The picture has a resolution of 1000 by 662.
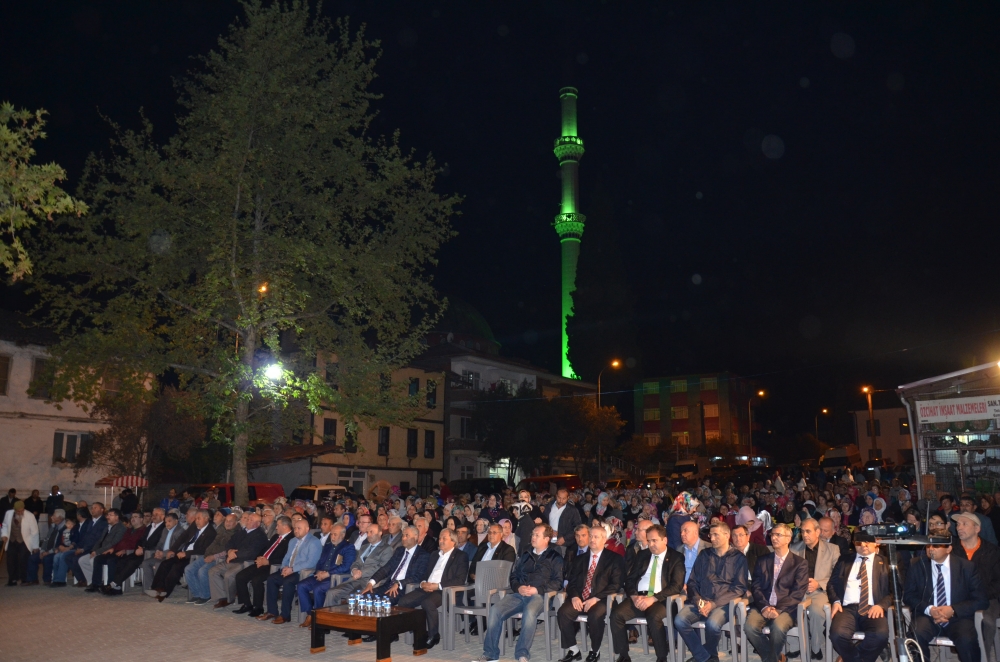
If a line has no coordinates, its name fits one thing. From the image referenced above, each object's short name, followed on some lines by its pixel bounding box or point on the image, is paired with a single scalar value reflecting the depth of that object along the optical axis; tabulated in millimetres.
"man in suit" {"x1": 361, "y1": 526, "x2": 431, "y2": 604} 9922
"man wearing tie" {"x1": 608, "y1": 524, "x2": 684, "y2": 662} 7965
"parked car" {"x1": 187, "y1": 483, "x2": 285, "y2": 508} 22234
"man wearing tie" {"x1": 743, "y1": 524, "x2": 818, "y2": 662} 7398
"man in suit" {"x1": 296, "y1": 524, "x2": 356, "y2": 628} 10383
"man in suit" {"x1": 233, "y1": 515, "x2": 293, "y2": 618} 11016
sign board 14562
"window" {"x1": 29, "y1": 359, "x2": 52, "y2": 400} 28422
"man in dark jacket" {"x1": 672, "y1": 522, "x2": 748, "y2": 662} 7719
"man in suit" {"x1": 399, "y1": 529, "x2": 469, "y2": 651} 9203
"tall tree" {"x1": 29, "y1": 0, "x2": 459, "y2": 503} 16797
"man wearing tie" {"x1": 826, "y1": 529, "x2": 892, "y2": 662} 7145
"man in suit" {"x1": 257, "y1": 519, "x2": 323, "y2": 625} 10562
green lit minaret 78438
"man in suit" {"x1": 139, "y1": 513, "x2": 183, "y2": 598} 13086
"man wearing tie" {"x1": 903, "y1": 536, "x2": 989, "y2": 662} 7035
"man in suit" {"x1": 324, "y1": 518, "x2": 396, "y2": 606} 10133
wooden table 7988
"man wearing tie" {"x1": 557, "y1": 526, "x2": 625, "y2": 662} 8250
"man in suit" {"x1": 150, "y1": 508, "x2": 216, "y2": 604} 12523
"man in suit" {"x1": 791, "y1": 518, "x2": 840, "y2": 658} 7566
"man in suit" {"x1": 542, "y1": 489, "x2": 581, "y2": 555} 13406
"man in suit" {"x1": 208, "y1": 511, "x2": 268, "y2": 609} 11703
